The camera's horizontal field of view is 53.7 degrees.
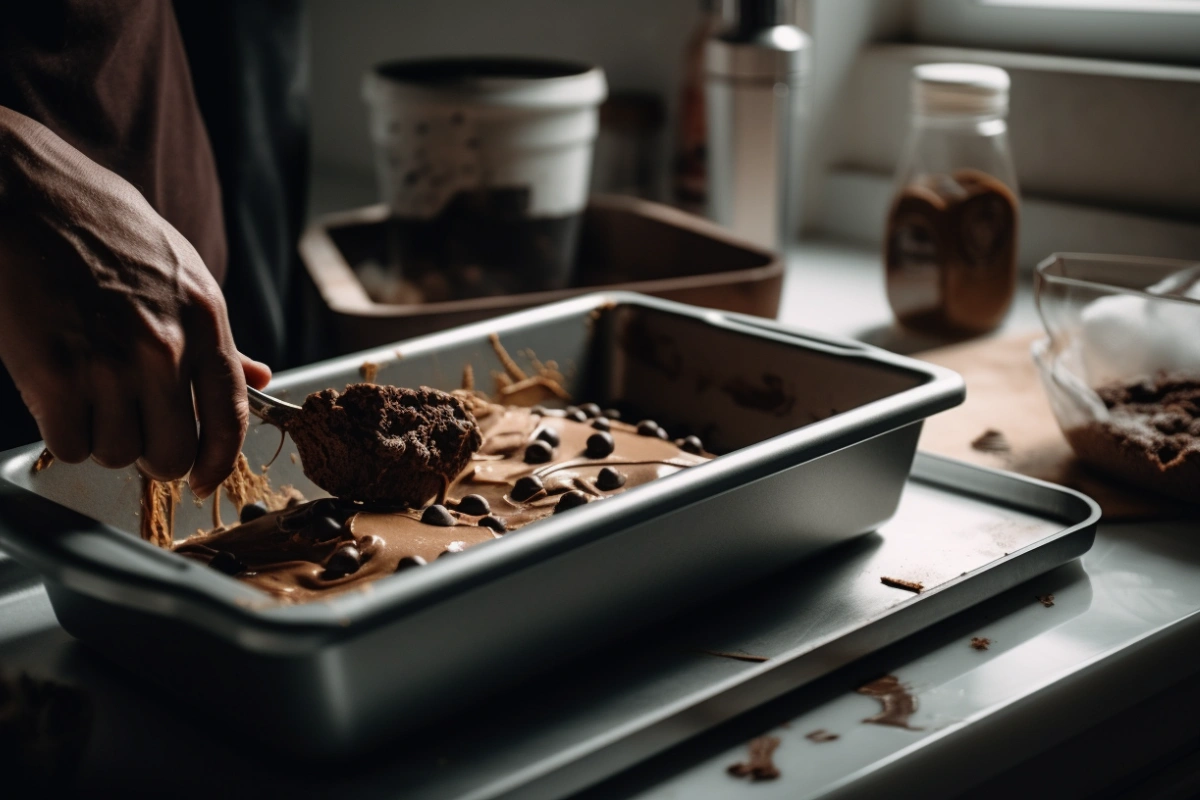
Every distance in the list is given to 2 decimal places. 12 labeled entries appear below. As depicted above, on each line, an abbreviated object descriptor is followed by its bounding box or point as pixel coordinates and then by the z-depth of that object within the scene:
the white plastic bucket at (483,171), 1.29
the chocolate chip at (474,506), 0.78
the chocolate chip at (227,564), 0.69
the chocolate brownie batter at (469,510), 0.69
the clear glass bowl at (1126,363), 0.90
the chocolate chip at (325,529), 0.71
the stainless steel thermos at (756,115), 1.37
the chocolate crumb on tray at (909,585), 0.74
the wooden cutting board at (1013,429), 0.92
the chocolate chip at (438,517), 0.74
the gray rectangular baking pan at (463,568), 0.53
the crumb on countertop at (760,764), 0.58
